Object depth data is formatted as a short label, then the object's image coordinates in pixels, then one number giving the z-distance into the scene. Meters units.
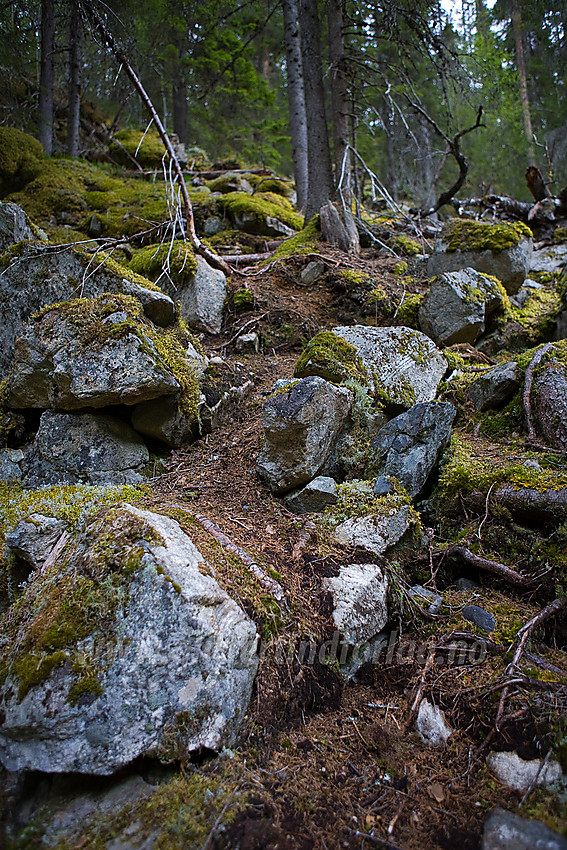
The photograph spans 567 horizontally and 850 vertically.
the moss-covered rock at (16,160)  8.38
